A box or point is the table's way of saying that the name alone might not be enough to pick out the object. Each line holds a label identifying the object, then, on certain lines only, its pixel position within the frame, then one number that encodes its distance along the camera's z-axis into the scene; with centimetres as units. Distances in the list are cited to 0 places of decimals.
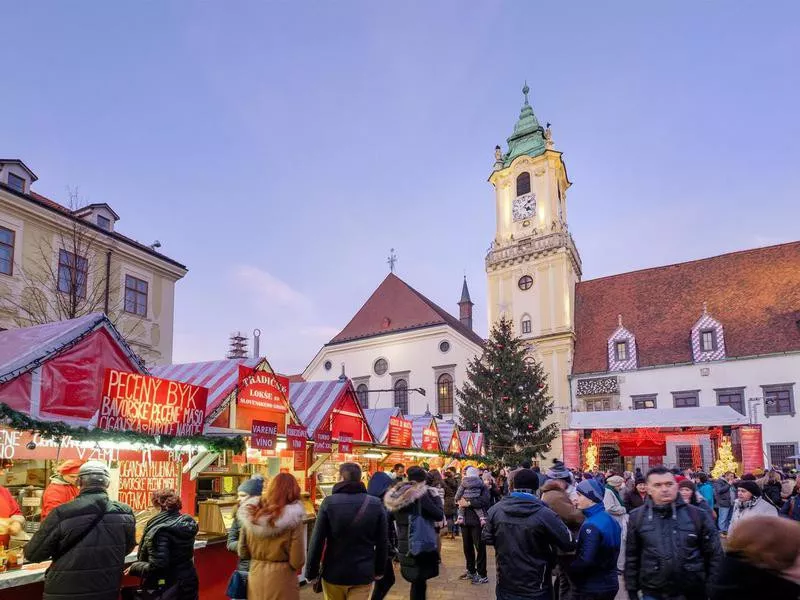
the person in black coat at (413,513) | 689
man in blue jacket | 503
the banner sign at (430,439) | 1958
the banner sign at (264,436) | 898
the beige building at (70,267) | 1891
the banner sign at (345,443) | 1211
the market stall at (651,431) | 2472
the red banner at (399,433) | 1628
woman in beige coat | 489
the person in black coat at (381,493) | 705
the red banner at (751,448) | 2445
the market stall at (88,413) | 642
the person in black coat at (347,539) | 518
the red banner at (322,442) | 1127
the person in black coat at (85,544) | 445
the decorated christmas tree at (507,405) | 3422
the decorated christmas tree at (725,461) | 2541
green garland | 591
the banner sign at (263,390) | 1014
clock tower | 3941
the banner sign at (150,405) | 690
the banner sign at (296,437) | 1016
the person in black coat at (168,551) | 516
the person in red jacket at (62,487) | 614
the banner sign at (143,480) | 817
